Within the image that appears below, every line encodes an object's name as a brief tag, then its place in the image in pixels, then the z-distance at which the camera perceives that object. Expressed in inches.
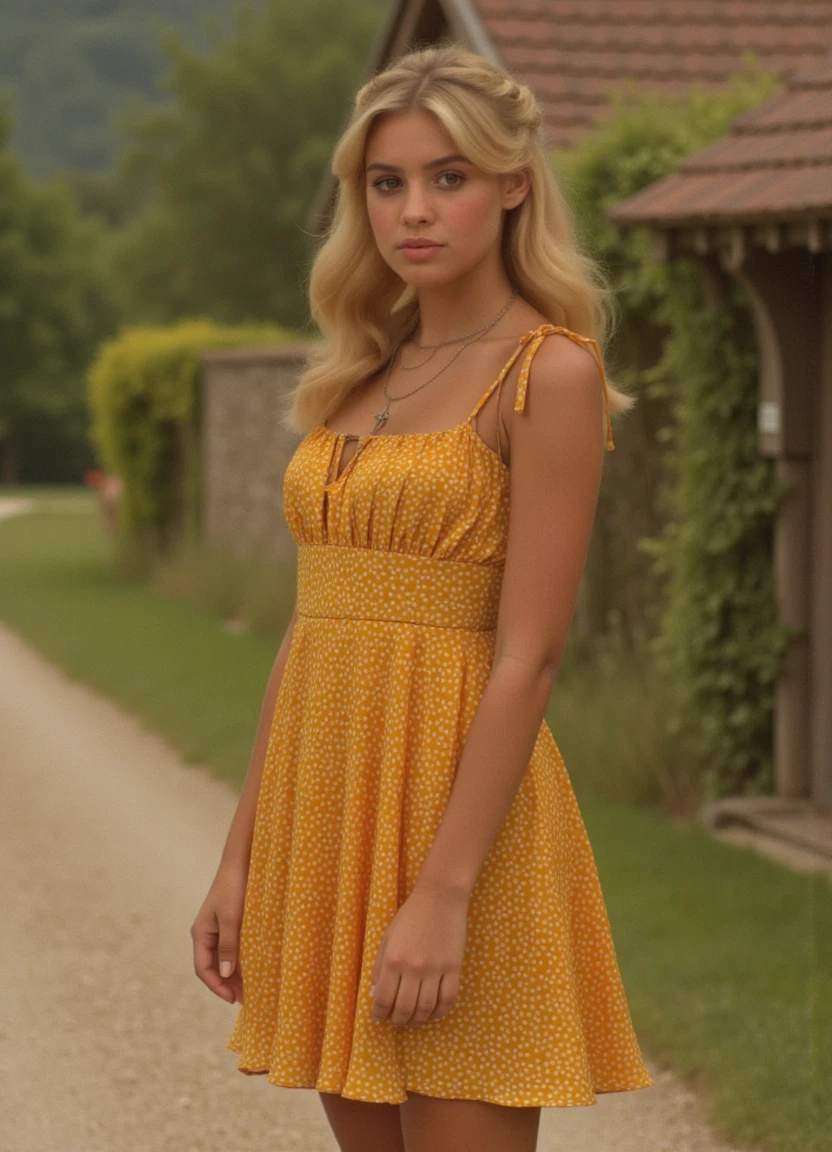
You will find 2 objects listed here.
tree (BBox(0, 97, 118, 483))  2284.7
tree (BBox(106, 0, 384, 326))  2116.1
